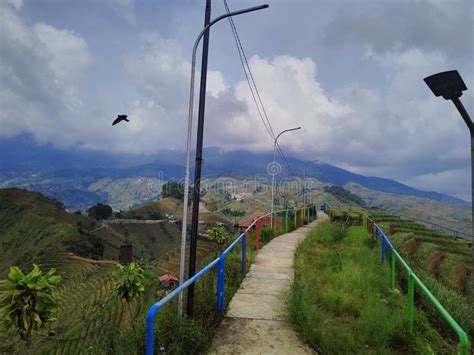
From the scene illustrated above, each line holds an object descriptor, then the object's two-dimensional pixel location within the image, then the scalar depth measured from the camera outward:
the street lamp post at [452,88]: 3.42
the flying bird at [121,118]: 6.76
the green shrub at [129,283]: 9.23
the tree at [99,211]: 107.38
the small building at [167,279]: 27.11
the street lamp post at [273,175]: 15.50
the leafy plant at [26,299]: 5.91
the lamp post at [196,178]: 5.71
